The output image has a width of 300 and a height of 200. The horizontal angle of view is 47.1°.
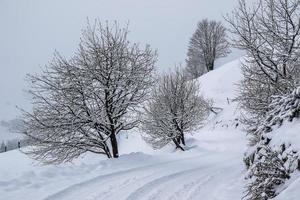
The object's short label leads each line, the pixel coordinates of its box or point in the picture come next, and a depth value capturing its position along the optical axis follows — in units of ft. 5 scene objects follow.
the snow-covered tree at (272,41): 45.83
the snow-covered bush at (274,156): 21.75
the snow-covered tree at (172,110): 80.74
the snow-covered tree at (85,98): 55.21
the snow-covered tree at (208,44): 192.65
